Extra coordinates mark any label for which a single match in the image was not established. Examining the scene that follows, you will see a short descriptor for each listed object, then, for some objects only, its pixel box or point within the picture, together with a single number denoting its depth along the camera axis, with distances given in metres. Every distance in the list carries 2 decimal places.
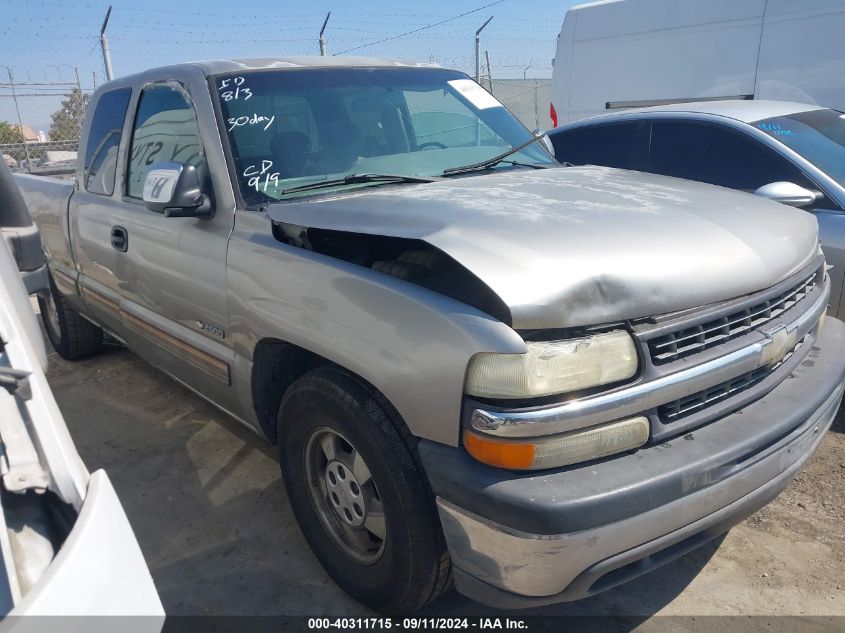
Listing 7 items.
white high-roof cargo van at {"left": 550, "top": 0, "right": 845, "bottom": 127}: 6.95
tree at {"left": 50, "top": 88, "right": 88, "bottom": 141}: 13.16
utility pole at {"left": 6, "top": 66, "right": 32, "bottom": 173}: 11.98
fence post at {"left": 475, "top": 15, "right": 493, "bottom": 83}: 11.23
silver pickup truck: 1.79
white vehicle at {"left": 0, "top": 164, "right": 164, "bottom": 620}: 1.22
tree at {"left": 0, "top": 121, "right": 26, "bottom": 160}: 13.43
